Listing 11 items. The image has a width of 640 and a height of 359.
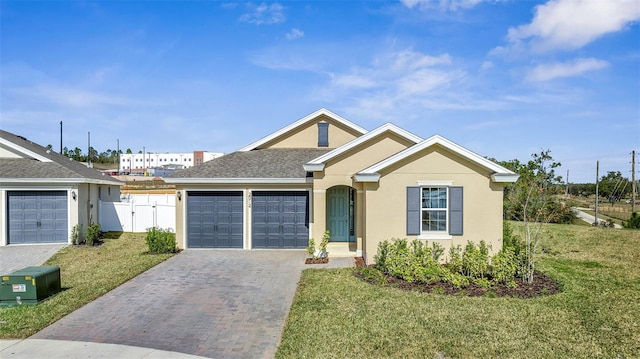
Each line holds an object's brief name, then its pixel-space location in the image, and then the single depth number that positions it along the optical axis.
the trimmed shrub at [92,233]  16.36
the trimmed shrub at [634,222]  21.84
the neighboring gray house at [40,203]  16.45
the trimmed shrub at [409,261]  10.04
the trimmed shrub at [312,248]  13.49
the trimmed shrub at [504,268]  9.84
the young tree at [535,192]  10.49
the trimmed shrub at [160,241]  14.87
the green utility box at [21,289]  8.65
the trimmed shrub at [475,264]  10.20
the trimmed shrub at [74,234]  16.59
